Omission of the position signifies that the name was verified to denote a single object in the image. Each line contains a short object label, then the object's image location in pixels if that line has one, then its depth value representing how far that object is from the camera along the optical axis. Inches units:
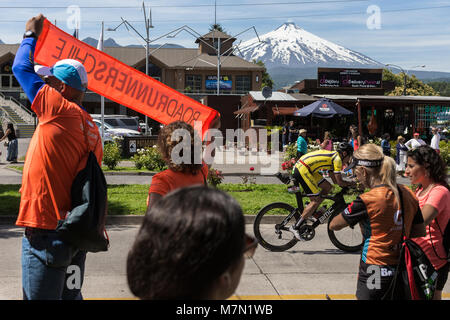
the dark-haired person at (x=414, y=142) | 852.9
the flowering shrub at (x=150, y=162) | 815.1
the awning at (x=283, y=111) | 1397.9
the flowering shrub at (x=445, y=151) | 925.2
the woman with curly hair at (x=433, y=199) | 159.5
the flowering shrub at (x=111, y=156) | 816.9
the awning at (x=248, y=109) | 1469.0
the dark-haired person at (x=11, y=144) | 917.2
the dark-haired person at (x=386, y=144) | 895.7
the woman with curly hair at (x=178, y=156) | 143.4
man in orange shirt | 118.9
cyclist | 309.7
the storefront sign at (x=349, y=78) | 2153.1
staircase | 2036.2
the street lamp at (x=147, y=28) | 1191.3
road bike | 318.7
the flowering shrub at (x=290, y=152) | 807.9
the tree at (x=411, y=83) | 3818.9
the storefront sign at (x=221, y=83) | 2706.7
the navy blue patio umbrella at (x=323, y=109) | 1174.3
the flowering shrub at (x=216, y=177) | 520.8
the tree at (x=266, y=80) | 3774.6
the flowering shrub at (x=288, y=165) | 555.8
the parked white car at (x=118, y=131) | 1259.8
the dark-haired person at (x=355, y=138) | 792.9
